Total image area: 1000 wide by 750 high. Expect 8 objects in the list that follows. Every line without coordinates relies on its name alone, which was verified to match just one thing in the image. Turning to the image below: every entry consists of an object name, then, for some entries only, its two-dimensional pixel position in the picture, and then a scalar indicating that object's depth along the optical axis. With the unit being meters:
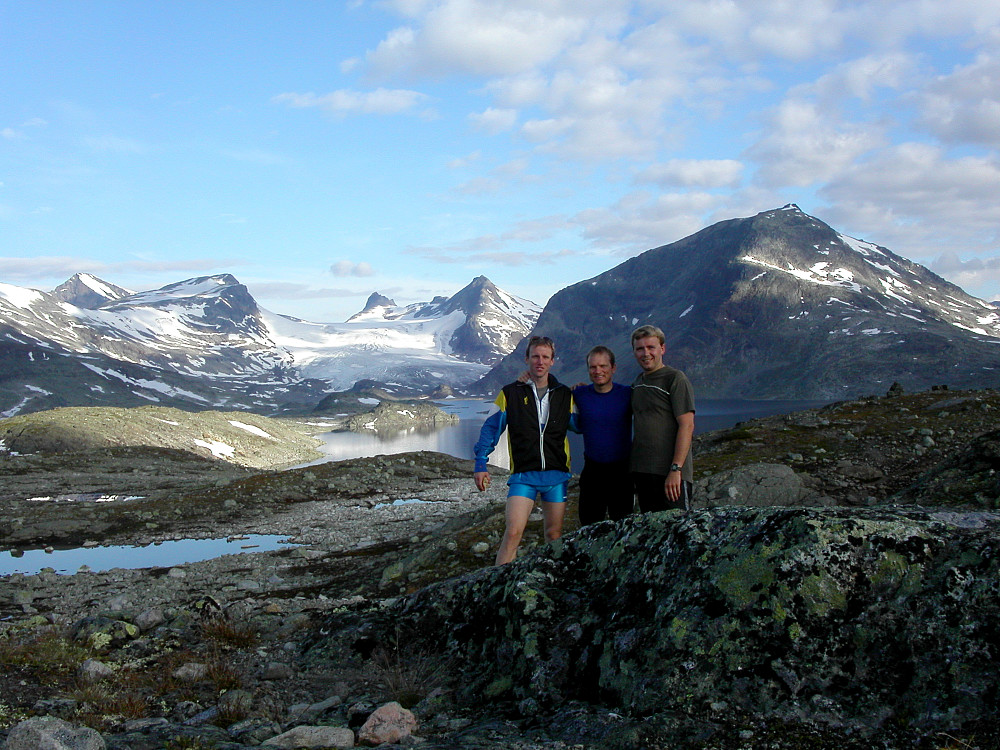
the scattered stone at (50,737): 4.20
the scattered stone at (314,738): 4.81
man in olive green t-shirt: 7.84
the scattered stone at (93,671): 6.75
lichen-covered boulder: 3.96
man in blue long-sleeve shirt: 8.34
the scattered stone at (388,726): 4.89
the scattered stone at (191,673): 6.73
